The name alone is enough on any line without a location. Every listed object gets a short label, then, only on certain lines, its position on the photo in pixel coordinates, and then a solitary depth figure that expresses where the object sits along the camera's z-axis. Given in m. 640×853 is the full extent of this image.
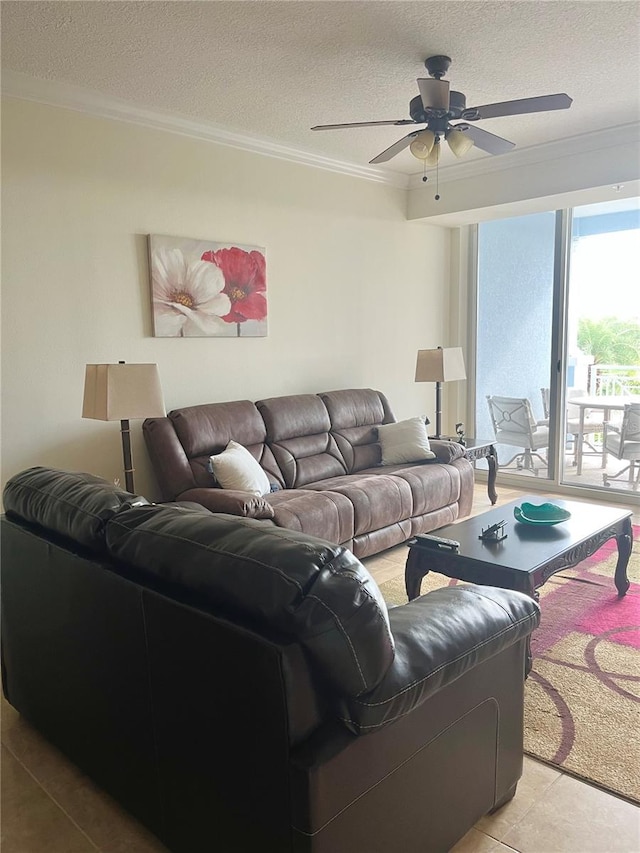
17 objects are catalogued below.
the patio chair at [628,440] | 5.11
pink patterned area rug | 2.12
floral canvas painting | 4.01
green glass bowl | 3.11
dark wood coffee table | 2.59
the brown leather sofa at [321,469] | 3.61
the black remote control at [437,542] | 2.75
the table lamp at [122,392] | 3.09
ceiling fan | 2.88
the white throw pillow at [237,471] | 3.61
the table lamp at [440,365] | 5.06
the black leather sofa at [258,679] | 1.31
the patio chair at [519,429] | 5.72
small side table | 5.13
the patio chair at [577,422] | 5.50
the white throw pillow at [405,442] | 4.66
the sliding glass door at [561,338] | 5.27
